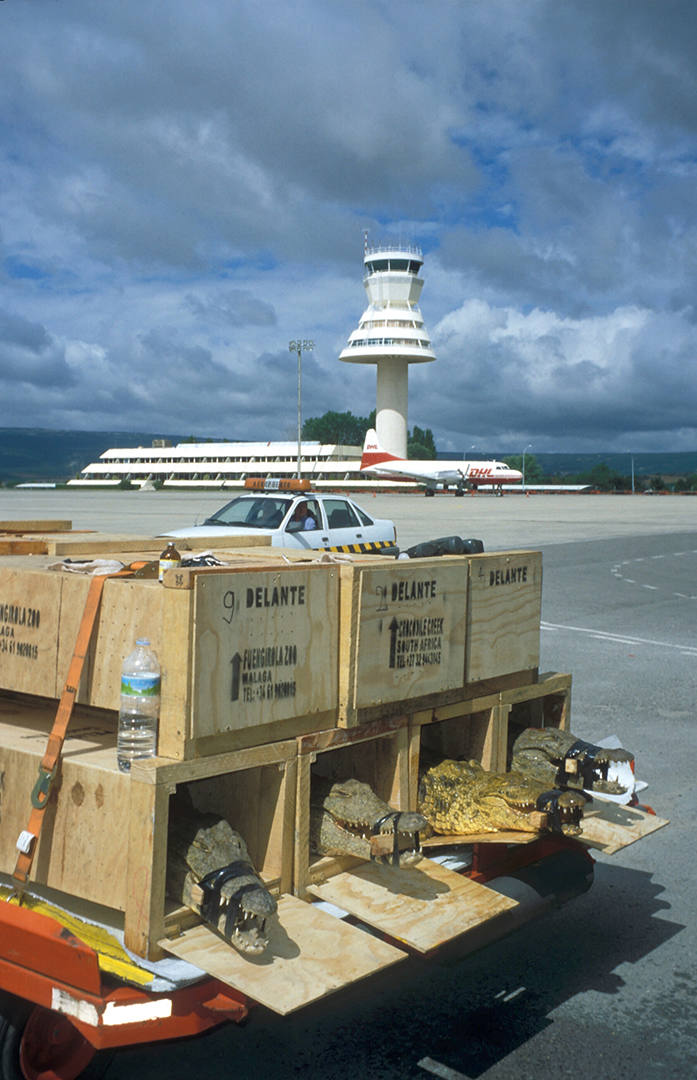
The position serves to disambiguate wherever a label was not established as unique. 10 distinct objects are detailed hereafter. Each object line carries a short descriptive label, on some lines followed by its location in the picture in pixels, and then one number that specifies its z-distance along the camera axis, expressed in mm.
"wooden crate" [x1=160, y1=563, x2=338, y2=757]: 3562
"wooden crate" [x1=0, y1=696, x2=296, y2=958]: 3447
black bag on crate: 4852
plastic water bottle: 3576
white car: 18406
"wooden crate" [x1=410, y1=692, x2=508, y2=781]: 4770
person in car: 18984
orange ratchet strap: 3750
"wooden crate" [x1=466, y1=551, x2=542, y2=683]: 4754
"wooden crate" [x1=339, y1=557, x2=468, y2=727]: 4133
